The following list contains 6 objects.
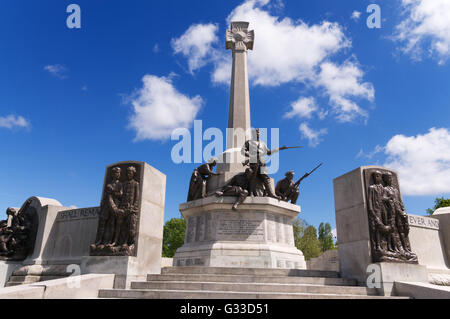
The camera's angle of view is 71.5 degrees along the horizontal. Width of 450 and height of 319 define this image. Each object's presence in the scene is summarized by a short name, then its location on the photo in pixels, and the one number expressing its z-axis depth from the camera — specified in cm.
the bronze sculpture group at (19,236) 1248
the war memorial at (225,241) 770
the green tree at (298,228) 4100
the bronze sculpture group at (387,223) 879
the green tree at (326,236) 5197
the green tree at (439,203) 3262
